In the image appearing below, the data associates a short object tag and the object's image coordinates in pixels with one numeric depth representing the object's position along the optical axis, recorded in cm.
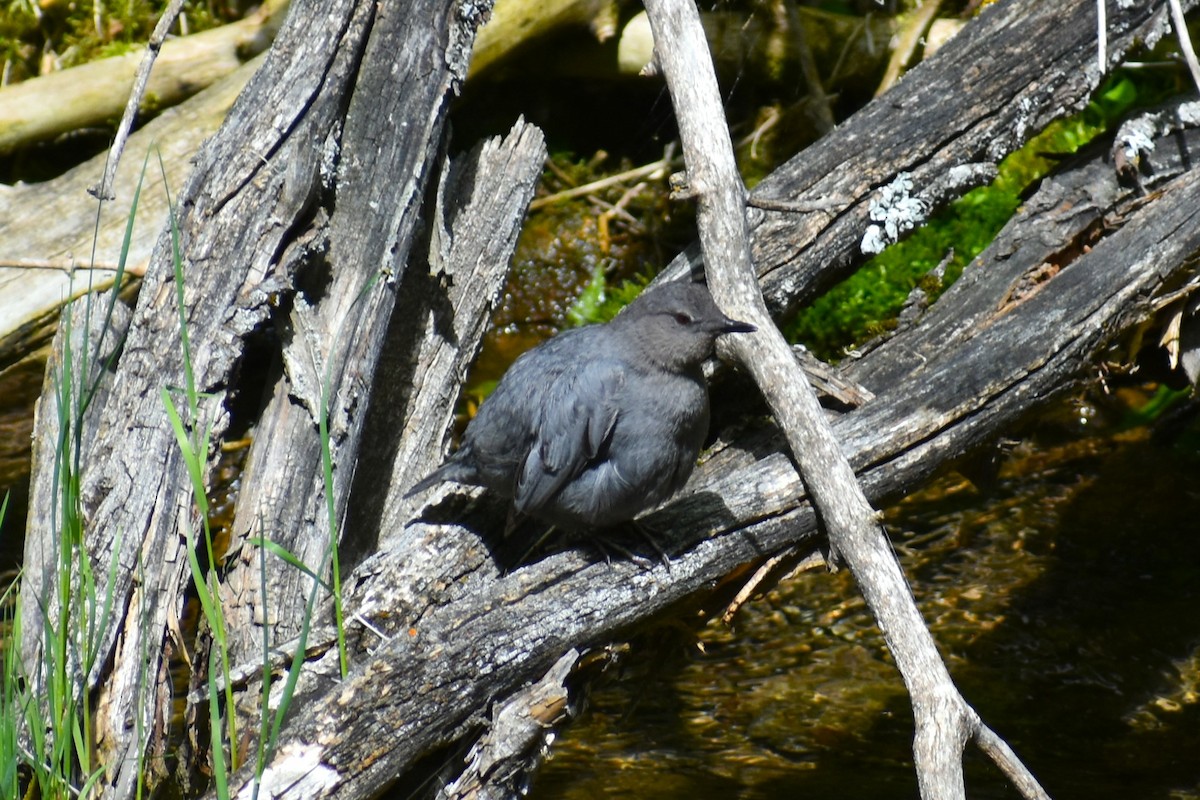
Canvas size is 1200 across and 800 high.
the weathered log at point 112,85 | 1223
